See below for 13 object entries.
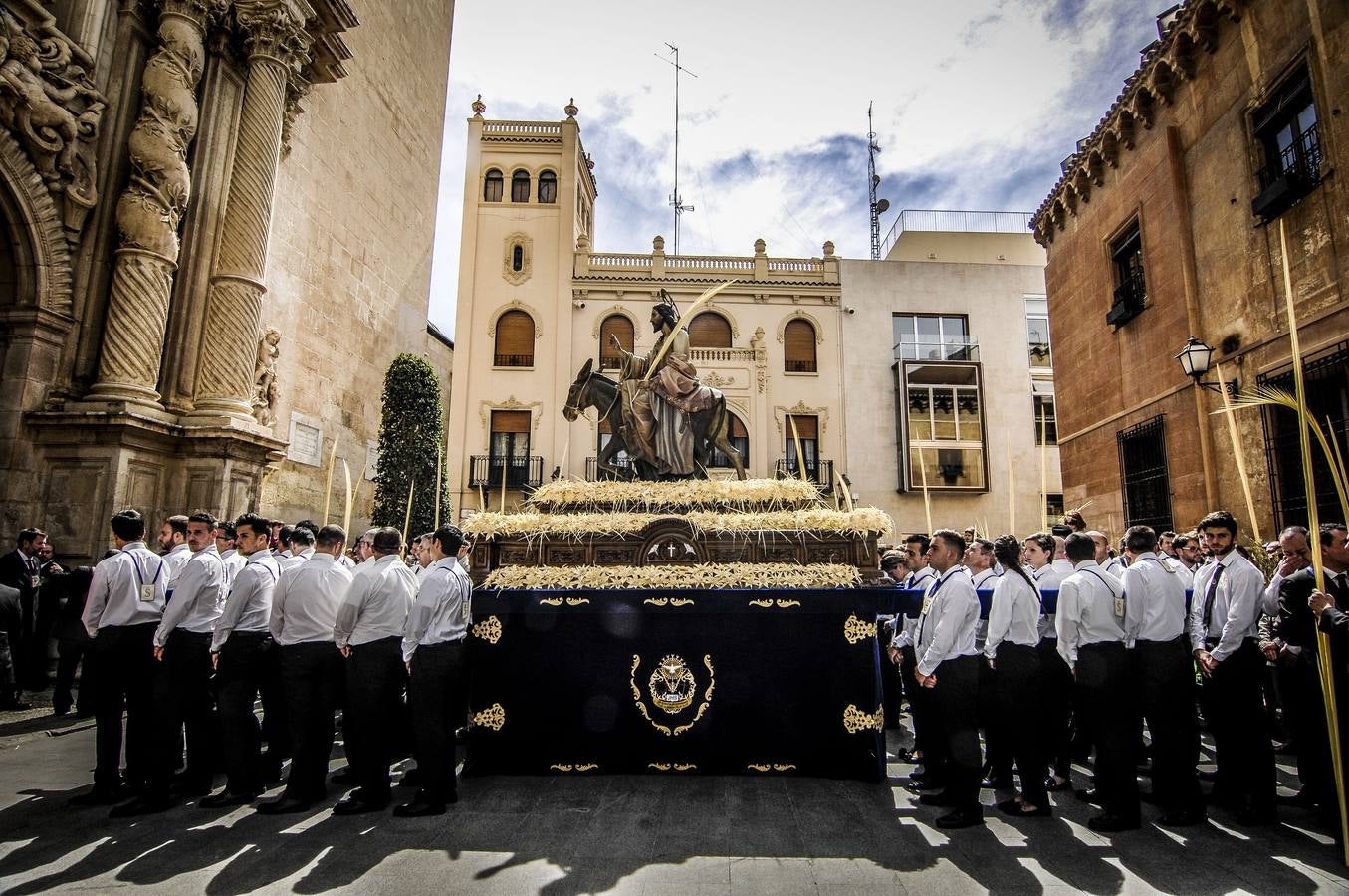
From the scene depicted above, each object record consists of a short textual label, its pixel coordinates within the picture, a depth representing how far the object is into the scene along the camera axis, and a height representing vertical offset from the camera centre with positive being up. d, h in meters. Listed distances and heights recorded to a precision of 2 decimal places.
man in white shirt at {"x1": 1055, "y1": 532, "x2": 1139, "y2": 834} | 5.01 -0.72
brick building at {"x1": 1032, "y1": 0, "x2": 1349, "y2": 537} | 9.66 +5.29
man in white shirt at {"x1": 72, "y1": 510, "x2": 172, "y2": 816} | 5.32 -0.82
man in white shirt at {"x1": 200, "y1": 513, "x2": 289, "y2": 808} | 5.44 -0.90
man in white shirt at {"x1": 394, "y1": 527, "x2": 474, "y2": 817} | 5.28 -0.87
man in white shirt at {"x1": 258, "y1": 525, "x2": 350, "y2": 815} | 5.39 -0.85
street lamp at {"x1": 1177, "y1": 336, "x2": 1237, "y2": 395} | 10.16 +3.02
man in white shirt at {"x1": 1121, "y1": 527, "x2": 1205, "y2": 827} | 5.20 -0.75
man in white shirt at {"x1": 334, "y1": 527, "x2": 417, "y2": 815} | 5.30 -0.83
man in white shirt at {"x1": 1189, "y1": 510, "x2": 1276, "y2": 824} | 5.09 -0.81
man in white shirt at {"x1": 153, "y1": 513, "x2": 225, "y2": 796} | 5.46 -0.80
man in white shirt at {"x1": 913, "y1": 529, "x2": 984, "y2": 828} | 5.07 -0.84
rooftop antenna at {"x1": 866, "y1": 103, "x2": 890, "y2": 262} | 32.75 +17.42
